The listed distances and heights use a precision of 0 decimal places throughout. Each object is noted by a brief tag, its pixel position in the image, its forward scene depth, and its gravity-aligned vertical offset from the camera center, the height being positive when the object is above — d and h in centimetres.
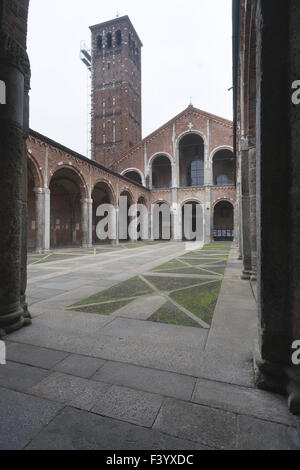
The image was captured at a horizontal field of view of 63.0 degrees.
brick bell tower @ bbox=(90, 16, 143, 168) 3319 +1998
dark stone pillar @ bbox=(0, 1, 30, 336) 265 +68
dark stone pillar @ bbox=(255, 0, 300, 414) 170 +25
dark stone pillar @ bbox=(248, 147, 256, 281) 487 +42
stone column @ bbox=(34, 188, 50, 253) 1388 +81
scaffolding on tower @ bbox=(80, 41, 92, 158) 3772 +2712
